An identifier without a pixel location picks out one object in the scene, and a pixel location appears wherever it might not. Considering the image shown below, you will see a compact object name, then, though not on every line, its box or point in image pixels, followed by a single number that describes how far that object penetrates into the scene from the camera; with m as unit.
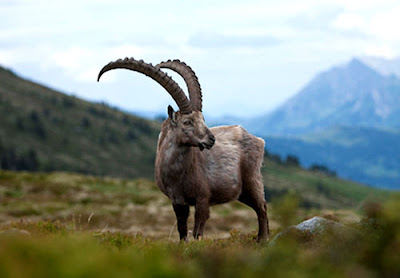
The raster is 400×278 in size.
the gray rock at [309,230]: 16.64
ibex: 21.84
